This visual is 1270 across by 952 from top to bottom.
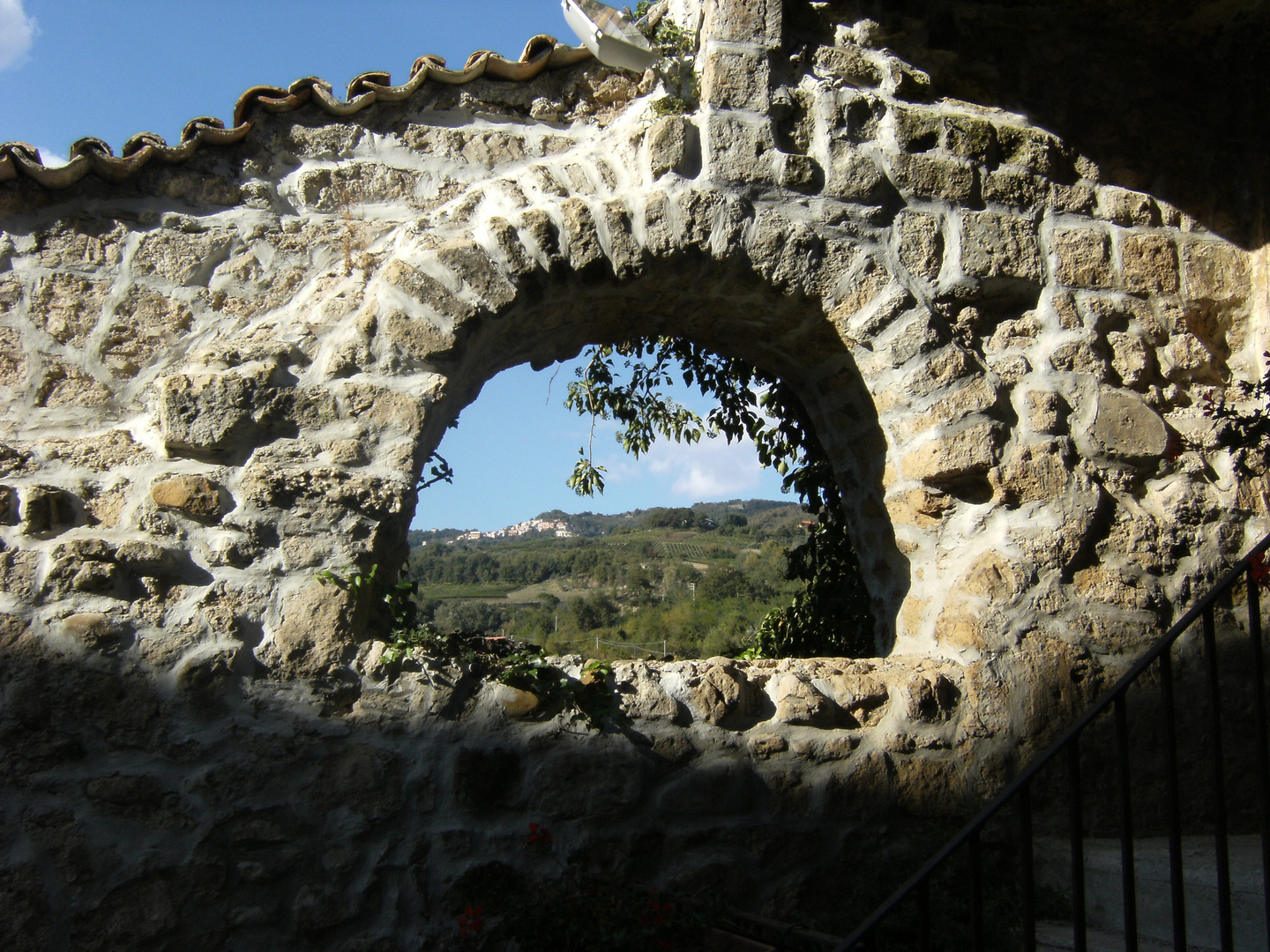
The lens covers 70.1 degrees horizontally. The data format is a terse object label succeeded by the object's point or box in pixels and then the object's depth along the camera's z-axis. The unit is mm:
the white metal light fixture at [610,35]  2889
